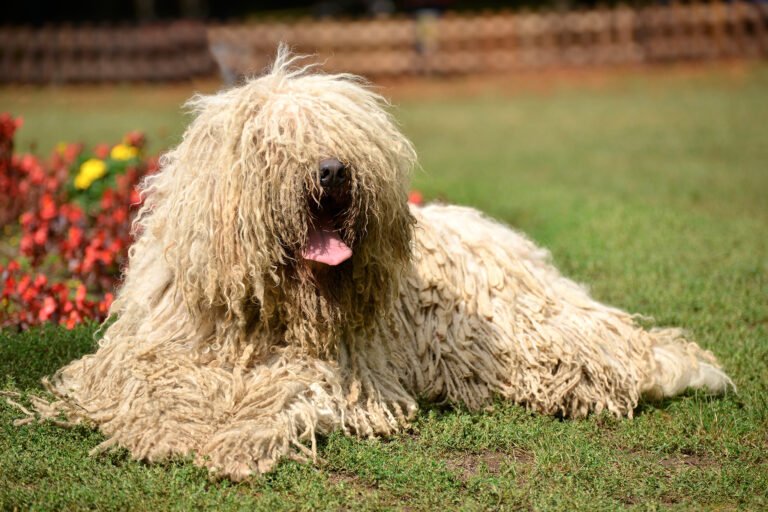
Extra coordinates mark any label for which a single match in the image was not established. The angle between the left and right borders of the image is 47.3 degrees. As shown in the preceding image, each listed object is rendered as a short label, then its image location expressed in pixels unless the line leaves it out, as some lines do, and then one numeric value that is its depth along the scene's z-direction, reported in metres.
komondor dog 3.60
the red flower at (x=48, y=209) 6.66
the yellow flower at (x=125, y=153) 7.81
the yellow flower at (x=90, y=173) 7.72
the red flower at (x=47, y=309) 5.34
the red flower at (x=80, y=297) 5.38
